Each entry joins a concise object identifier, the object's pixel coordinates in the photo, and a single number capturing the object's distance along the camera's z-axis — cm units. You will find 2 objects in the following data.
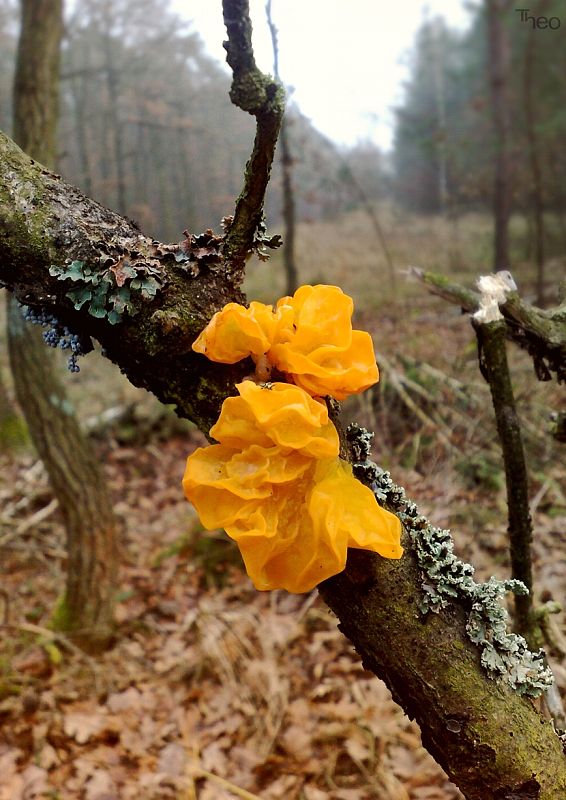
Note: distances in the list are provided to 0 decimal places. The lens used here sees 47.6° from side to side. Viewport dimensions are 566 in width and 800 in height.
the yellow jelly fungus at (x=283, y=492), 13
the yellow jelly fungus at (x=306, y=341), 13
